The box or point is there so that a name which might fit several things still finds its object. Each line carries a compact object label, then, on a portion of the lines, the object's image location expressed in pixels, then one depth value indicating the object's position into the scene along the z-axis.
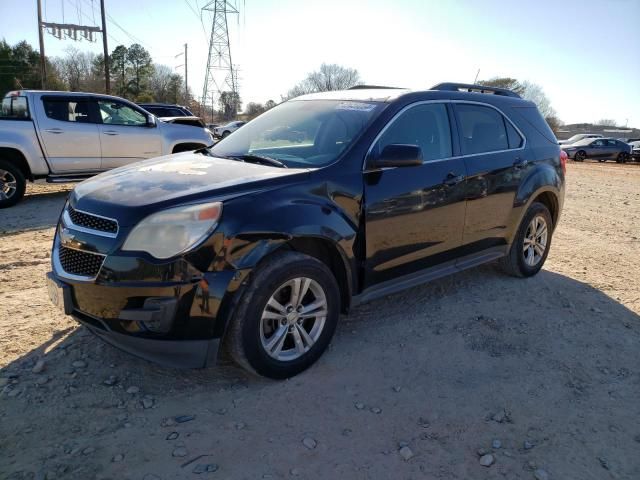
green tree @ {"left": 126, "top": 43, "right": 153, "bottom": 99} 63.31
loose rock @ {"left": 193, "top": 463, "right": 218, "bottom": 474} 2.34
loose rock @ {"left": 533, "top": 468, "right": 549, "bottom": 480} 2.37
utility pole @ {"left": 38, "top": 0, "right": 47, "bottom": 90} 28.00
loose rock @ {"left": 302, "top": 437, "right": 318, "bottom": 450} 2.54
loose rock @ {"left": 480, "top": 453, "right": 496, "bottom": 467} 2.45
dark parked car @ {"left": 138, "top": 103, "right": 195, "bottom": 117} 17.42
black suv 2.65
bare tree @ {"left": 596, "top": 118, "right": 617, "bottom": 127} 98.07
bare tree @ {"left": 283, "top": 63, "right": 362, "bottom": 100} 64.01
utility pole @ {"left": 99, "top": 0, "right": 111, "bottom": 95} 27.44
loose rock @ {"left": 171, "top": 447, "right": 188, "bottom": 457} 2.44
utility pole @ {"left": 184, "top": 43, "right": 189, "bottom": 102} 59.02
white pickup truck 8.12
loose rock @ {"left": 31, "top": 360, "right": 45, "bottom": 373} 3.09
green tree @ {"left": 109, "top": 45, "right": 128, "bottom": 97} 62.61
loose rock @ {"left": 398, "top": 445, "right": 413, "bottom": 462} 2.47
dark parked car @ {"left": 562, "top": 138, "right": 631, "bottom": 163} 28.34
